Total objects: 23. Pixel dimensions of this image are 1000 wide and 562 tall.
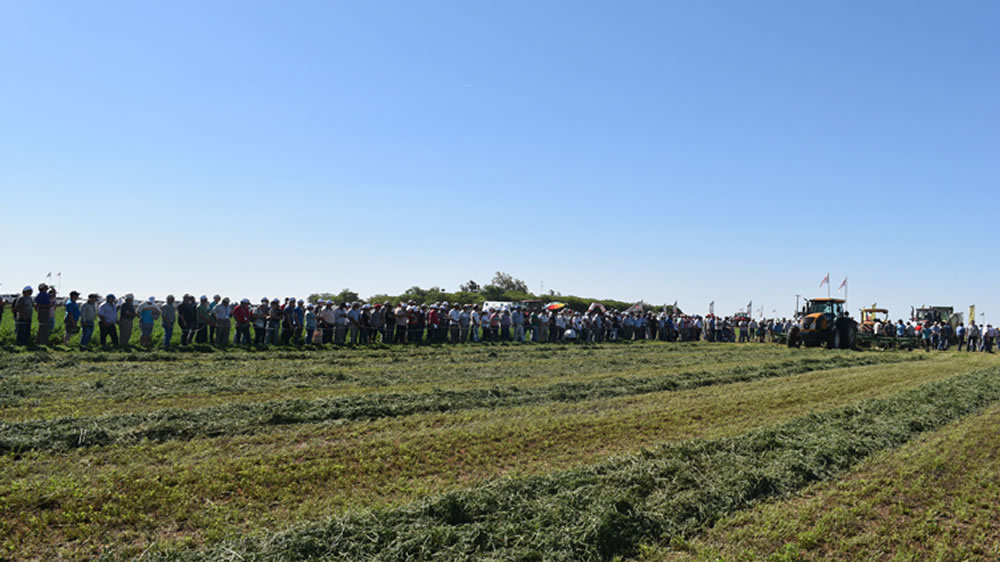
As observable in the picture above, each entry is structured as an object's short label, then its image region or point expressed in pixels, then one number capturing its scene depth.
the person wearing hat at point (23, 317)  17.14
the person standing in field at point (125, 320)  18.27
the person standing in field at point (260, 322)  20.62
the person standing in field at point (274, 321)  21.36
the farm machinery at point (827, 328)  29.70
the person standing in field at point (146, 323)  18.62
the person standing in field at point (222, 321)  20.02
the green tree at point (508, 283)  90.25
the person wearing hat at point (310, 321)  22.03
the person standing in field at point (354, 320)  22.81
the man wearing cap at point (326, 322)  22.47
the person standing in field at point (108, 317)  17.80
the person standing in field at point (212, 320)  20.16
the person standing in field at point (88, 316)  17.75
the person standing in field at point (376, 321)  23.44
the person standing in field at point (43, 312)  17.61
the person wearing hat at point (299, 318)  21.61
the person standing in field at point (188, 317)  19.55
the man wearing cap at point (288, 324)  21.23
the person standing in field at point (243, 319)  20.12
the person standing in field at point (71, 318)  17.83
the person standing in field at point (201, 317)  19.98
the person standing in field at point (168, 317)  18.89
